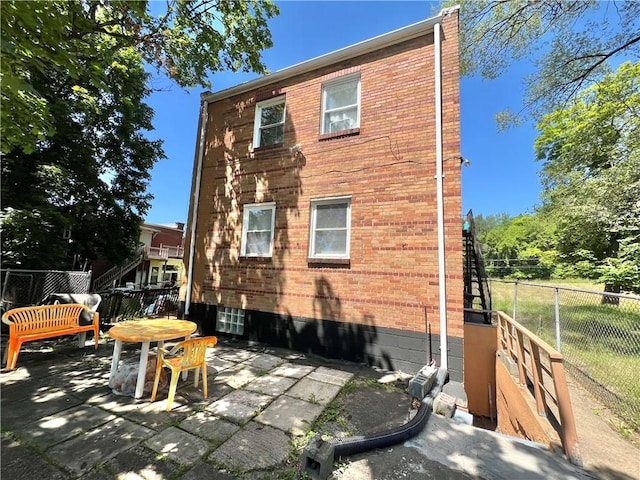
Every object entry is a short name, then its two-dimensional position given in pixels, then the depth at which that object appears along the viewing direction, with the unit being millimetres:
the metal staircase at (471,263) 8430
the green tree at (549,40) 6285
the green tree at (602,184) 10047
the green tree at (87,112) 3121
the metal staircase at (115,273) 20875
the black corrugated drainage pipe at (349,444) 2215
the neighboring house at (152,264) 22120
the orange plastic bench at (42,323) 4172
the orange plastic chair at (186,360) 3240
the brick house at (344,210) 4875
